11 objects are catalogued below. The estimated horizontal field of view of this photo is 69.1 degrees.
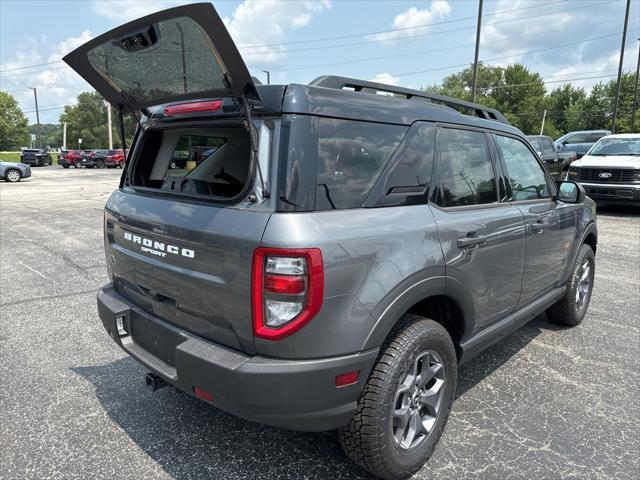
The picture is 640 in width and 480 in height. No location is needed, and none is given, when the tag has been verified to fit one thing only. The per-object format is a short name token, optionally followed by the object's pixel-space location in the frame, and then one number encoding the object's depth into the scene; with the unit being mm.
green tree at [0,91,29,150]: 81000
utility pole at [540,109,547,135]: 68750
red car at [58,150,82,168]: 39812
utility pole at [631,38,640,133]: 30609
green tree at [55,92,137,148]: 103438
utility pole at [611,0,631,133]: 26906
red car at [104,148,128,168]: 39656
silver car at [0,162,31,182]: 22344
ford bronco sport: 1917
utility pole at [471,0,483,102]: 20156
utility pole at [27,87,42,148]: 67656
